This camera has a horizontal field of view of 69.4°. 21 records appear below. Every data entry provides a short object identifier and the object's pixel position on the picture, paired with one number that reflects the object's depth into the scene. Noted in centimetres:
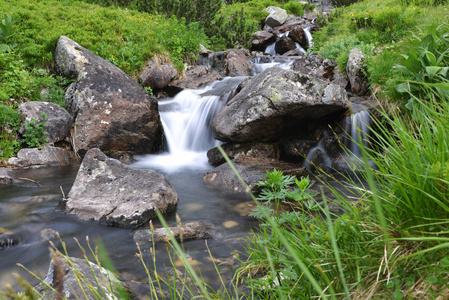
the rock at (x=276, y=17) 2441
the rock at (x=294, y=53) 1724
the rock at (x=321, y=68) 975
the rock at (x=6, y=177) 603
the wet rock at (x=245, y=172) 618
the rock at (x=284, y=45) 1838
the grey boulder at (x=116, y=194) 452
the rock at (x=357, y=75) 877
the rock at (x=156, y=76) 1118
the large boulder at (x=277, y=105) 679
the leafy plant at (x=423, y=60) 493
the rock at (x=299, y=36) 1886
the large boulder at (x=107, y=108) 801
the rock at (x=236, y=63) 1352
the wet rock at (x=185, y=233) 399
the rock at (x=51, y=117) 767
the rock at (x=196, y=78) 1159
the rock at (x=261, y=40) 1912
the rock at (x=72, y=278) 223
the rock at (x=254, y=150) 759
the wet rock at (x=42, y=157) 709
